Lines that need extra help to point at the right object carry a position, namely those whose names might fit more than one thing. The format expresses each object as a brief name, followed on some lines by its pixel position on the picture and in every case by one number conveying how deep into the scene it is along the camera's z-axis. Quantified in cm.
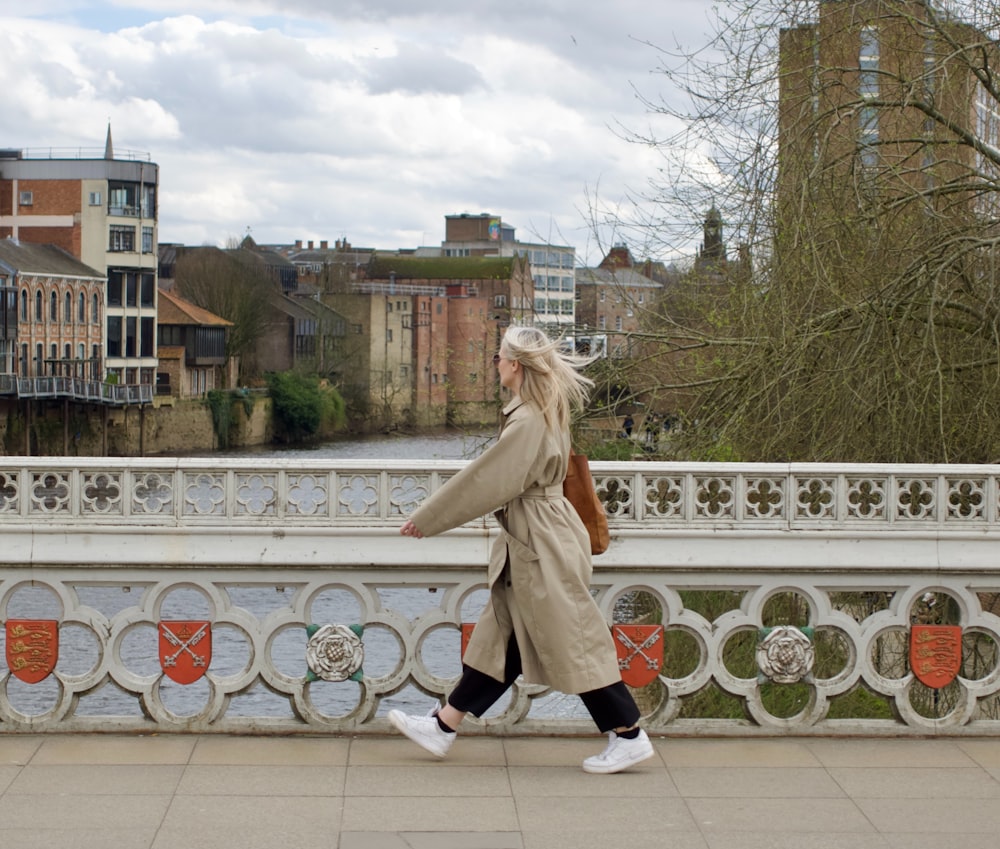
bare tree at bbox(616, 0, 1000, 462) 923
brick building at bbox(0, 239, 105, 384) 6638
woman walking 511
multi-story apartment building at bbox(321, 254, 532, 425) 9338
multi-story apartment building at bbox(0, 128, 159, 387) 7550
